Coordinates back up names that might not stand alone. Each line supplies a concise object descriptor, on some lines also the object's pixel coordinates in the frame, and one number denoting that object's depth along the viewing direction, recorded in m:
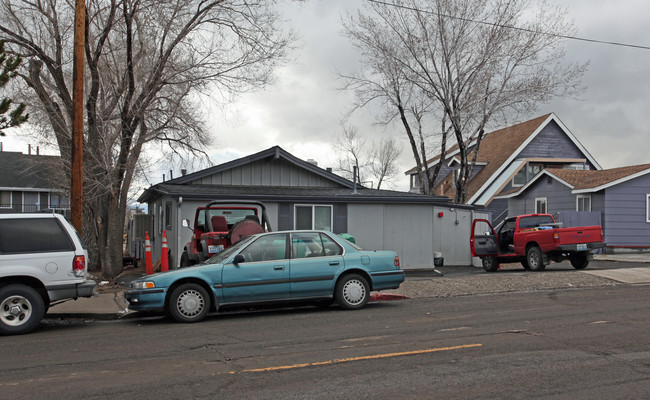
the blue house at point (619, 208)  25.97
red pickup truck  18.14
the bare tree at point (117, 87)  16.95
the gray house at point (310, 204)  17.52
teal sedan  9.81
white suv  9.09
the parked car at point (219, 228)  12.96
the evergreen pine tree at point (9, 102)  12.26
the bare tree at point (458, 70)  24.52
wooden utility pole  12.63
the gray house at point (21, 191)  37.03
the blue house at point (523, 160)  33.59
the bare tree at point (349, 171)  44.19
